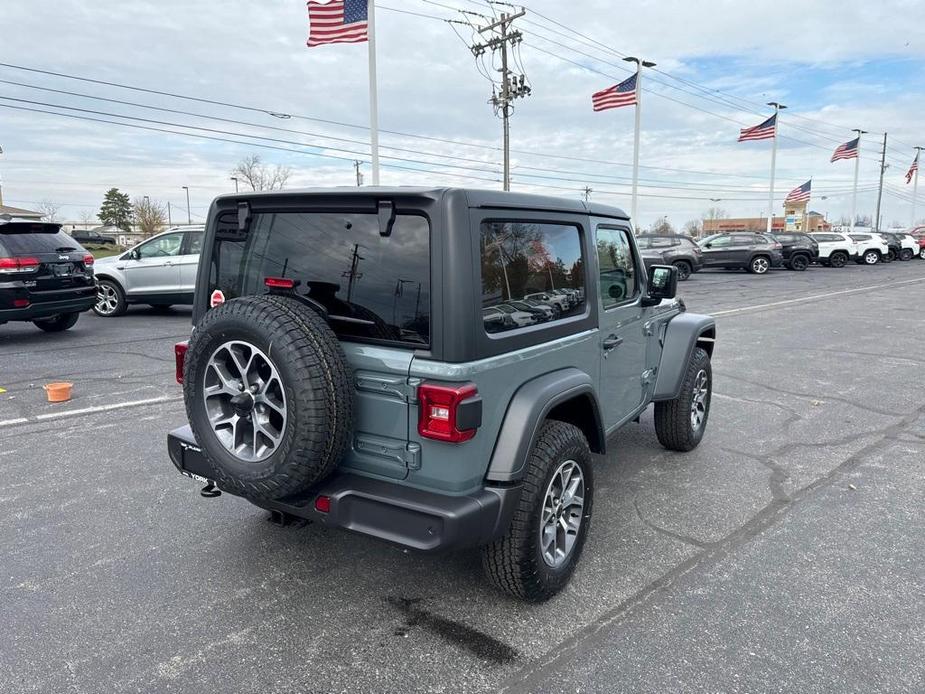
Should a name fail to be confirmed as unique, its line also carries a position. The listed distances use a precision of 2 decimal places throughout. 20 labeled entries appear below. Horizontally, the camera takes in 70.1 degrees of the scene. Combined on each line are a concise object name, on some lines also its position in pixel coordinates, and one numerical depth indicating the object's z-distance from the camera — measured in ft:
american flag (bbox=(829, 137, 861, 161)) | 119.34
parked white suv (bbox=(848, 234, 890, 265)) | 115.24
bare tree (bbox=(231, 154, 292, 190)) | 188.55
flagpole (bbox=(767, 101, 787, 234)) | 137.08
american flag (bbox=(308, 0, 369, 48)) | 52.26
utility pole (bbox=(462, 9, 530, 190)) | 92.79
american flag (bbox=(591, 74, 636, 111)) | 80.59
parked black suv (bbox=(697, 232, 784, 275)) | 91.45
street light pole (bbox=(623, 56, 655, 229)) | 91.25
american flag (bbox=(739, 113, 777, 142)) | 100.83
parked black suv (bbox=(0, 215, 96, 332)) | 29.45
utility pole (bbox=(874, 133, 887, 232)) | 216.95
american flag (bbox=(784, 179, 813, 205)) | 119.09
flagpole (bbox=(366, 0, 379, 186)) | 58.08
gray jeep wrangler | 8.39
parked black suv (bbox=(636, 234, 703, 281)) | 77.56
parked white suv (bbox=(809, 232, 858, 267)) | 109.19
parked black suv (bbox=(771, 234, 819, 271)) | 99.66
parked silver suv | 40.47
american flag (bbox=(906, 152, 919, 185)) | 169.02
